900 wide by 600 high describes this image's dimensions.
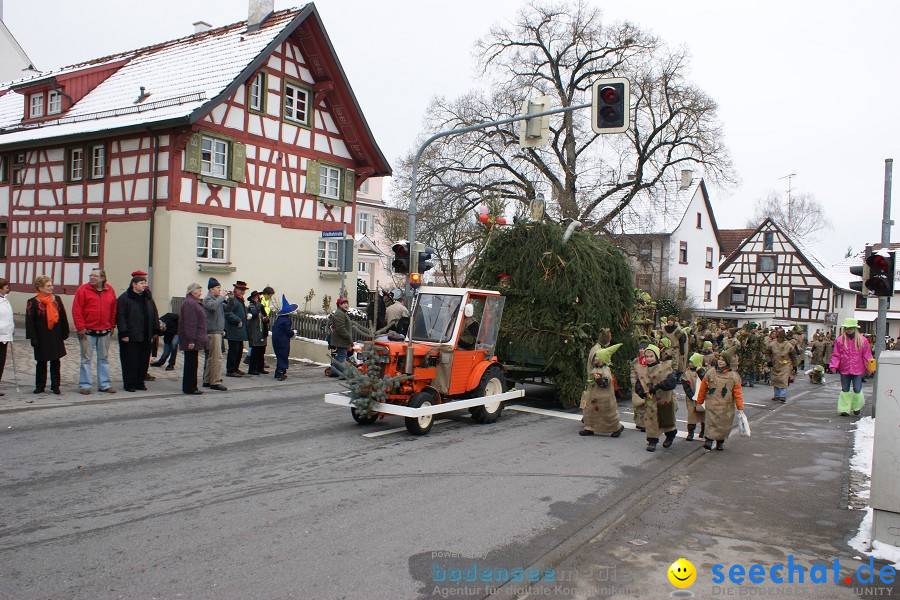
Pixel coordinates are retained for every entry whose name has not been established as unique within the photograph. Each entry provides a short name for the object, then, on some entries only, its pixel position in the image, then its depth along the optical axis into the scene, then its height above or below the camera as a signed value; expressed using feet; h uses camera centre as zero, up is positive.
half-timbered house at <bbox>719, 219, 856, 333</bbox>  183.21 +5.61
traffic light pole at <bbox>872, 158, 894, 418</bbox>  38.52 +3.95
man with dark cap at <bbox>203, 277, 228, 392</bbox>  43.53 -3.39
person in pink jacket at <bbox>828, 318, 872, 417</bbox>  44.75 -3.43
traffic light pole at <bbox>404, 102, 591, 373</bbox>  44.42 +5.65
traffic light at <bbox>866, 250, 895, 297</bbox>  31.99 +1.46
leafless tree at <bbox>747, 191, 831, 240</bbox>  241.55 +29.86
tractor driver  35.58 -2.24
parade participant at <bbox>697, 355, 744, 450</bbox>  32.27 -4.56
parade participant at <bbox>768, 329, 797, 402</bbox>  55.47 -4.97
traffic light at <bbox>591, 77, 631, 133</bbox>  38.81 +10.18
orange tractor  32.17 -3.53
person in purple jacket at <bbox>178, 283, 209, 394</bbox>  40.32 -3.24
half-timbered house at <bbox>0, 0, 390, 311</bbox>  69.56 +11.85
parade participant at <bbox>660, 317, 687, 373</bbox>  50.97 -2.98
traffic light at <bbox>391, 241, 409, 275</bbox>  46.35 +1.66
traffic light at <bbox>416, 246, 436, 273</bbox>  48.04 +1.58
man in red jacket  38.01 -2.62
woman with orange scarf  37.09 -3.13
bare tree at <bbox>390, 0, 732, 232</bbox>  106.83 +24.59
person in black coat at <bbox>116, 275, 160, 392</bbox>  39.27 -3.06
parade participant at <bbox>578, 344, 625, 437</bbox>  34.12 -5.16
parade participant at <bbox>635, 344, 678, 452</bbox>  31.50 -4.49
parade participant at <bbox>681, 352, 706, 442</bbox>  33.24 -4.54
